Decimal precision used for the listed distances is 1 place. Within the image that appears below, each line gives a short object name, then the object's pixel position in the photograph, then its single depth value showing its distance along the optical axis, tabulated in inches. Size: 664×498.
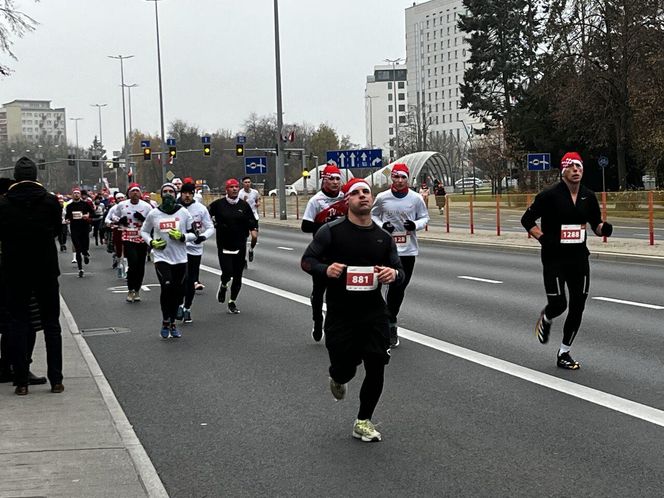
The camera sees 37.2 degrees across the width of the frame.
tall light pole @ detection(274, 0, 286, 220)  1854.1
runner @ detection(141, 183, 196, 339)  460.1
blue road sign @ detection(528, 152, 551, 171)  1636.3
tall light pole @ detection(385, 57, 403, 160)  7633.4
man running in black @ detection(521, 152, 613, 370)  348.5
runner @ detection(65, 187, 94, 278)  868.6
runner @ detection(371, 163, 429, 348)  410.6
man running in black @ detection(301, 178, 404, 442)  253.3
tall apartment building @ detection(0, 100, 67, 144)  6013.8
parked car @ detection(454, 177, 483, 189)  4918.3
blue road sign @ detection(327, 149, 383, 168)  1373.0
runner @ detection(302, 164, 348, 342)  415.2
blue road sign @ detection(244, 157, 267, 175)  2101.4
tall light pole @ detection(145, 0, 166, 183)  2684.5
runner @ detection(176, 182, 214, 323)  520.1
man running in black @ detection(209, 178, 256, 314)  548.1
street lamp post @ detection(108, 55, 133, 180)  3415.6
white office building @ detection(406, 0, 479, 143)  6722.4
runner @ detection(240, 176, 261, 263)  891.2
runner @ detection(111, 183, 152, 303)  632.4
